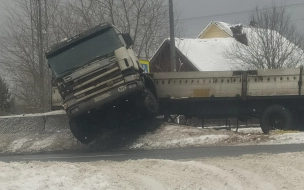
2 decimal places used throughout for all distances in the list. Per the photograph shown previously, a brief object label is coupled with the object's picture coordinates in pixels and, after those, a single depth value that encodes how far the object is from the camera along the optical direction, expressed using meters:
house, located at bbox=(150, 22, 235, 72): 42.62
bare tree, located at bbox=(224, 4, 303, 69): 42.22
